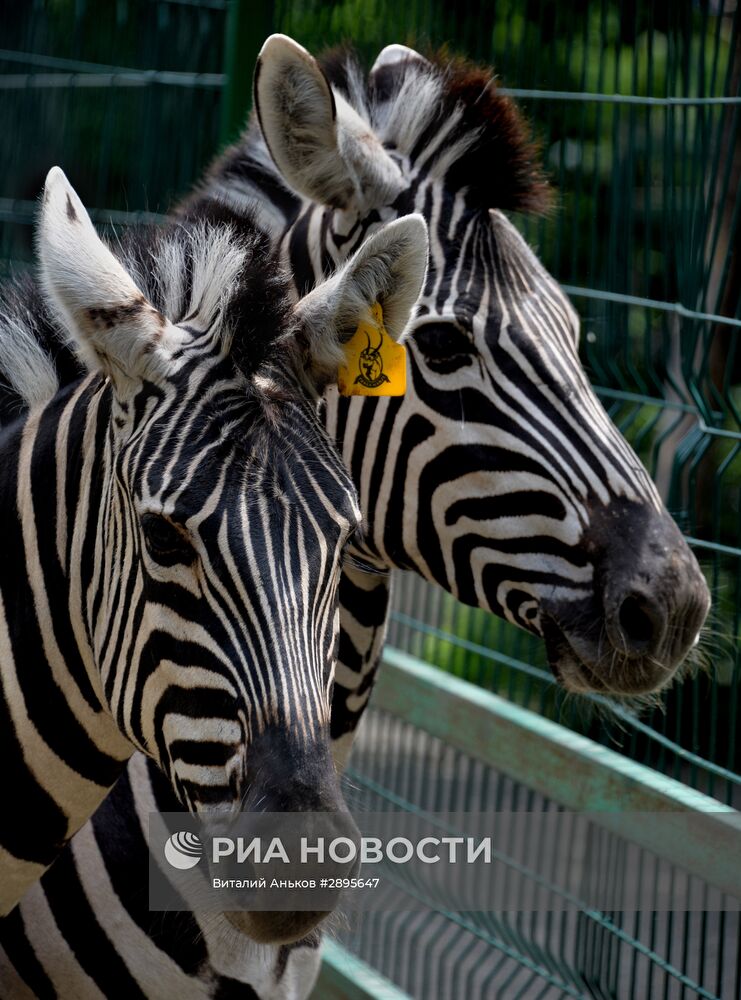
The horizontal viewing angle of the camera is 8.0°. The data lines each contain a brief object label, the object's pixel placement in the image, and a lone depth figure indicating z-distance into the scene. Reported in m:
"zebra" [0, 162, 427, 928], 4.41
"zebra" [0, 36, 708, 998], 4.75
